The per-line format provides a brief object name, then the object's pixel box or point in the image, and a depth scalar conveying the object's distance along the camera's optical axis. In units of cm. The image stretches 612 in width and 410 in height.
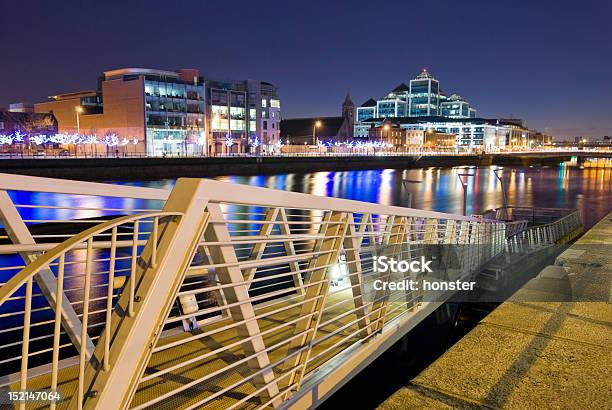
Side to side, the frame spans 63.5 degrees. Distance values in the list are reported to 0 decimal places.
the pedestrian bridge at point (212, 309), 182
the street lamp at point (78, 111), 6800
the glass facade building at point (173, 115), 6500
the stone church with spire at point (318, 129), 11856
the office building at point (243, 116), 7412
